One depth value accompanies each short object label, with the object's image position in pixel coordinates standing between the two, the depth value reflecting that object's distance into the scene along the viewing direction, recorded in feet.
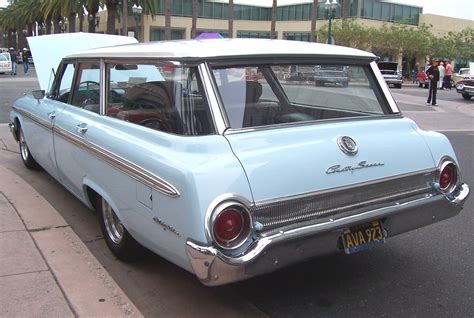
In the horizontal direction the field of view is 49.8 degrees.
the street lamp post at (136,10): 111.14
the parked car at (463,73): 114.67
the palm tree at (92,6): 105.10
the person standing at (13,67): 116.02
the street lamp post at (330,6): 100.09
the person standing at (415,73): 155.06
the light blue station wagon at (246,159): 9.38
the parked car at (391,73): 118.93
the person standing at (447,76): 102.16
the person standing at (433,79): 64.23
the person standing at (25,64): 127.75
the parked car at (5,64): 109.81
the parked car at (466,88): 80.42
